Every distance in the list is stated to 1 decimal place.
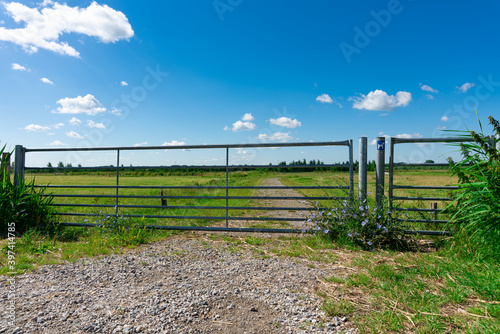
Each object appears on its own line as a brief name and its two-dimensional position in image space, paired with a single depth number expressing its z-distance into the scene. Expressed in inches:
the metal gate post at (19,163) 277.7
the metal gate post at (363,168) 215.7
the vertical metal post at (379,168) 213.6
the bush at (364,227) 191.9
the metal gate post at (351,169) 218.4
